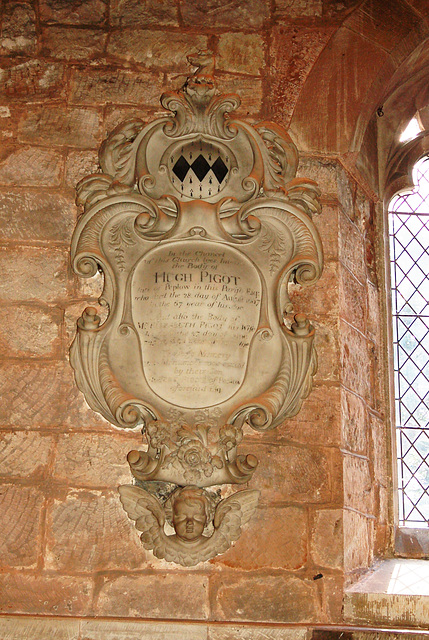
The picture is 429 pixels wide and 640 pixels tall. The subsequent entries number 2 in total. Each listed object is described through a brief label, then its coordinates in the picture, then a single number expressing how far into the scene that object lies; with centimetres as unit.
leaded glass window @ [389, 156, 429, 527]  371
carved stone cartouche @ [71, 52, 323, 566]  285
